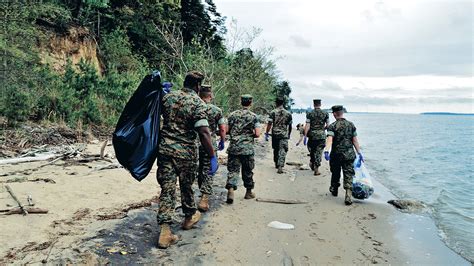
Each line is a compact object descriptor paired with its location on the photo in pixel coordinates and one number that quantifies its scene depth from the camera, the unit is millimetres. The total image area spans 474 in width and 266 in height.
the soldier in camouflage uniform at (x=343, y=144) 6680
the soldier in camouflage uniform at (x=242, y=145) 6309
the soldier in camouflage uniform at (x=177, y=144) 4238
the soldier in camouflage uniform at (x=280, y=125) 8969
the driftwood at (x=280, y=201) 6608
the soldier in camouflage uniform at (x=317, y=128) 9562
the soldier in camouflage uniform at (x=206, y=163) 5652
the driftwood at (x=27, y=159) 7404
